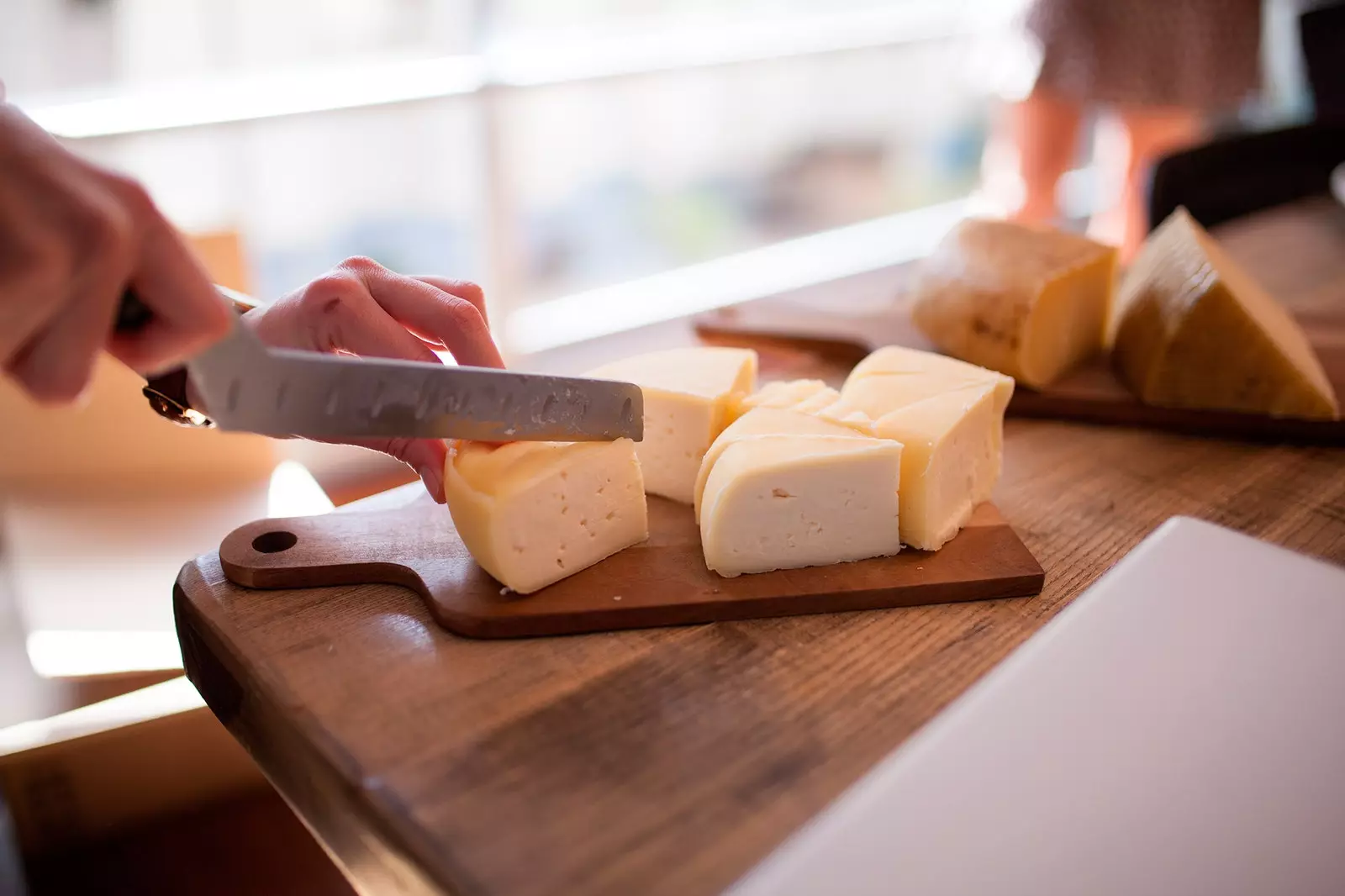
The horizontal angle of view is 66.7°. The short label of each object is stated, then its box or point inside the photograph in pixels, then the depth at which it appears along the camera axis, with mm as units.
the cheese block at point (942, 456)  1178
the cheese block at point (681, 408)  1289
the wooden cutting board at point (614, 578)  1102
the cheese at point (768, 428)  1199
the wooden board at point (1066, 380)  1530
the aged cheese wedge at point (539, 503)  1087
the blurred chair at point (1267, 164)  2211
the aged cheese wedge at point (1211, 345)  1483
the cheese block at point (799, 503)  1135
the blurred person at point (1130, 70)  2896
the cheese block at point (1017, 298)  1563
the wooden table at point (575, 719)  836
